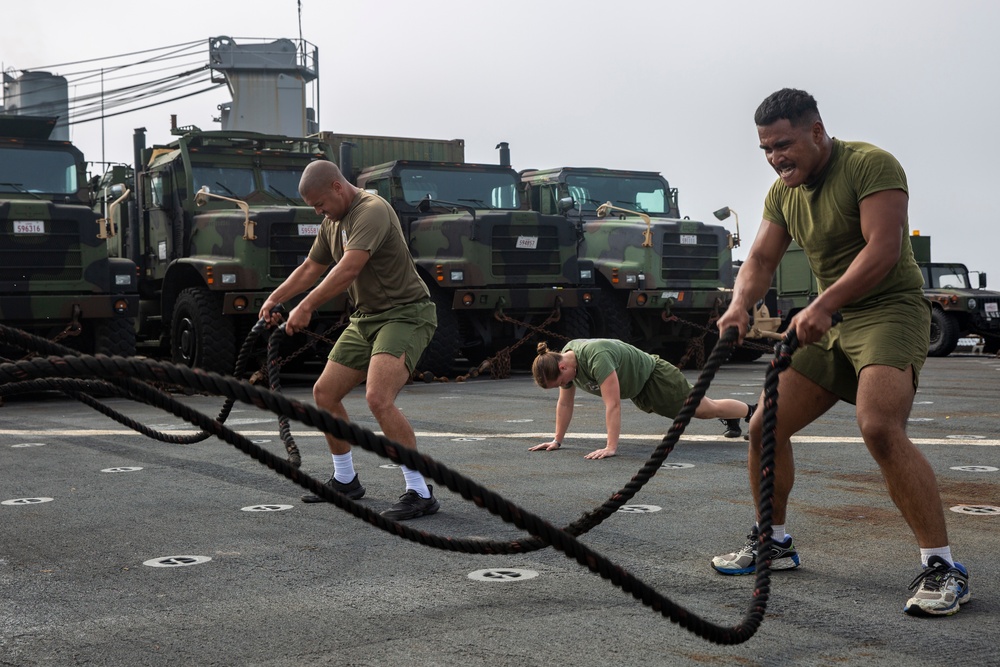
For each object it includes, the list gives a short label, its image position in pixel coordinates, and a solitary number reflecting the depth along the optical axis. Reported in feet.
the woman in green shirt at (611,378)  24.79
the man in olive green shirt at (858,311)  12.98
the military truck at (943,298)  69.36
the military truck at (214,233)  48.75
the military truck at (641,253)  57.72
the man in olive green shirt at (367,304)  19.25
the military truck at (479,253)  52.31
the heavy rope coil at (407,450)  7.30
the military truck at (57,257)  45.01
